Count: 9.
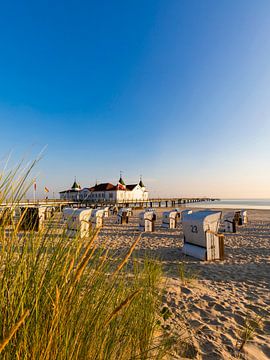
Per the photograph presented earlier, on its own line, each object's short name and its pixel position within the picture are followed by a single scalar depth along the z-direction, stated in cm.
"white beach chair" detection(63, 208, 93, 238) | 916
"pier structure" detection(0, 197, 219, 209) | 5059
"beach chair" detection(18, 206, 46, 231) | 1376
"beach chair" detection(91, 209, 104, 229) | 1215
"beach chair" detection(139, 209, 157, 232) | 1248
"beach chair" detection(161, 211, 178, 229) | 1373
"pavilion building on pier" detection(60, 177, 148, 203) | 5709
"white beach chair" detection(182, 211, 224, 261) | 638
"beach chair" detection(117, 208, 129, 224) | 1642
